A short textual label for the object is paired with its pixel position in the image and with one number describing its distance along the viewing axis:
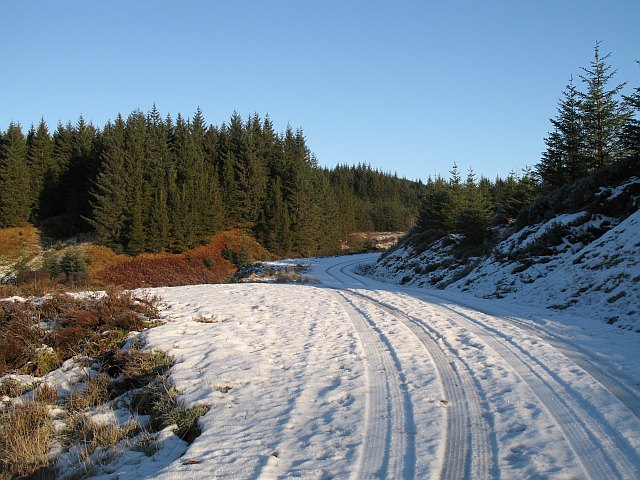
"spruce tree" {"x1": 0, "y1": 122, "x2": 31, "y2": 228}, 54.62
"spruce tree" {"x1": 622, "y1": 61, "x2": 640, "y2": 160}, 17.53
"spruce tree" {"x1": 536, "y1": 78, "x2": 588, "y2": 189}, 24.14
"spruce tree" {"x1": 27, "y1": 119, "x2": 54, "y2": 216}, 59.43
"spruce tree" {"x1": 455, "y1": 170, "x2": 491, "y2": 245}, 24.28
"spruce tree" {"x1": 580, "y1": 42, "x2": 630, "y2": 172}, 23.41
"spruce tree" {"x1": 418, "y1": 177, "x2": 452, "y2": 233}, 32.03
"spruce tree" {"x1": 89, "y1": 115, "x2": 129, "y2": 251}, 47.72
